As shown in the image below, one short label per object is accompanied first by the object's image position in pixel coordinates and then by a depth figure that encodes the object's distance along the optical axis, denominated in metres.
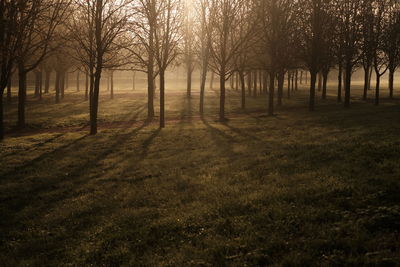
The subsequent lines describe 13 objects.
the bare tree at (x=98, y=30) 20.86
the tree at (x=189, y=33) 42.58
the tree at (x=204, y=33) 28.97
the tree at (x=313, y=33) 30.64
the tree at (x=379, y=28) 32.56
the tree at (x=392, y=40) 31.87
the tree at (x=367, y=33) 32.56
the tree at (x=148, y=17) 23.45
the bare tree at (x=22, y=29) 18.00
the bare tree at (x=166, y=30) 24.16
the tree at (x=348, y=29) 32.66
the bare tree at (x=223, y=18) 27.53
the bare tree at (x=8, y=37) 17.16
